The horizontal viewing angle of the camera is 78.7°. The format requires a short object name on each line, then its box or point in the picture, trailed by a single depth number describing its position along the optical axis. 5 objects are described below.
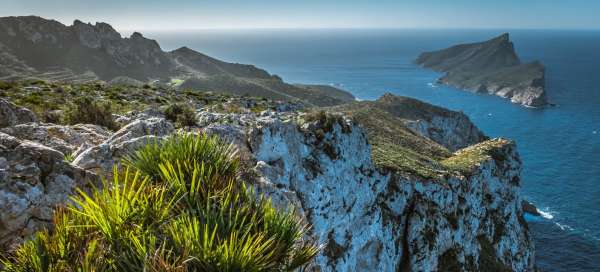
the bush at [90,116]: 16.64
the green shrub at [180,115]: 16.86
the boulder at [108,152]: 8.77
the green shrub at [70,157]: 9.33
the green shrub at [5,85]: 27.70
